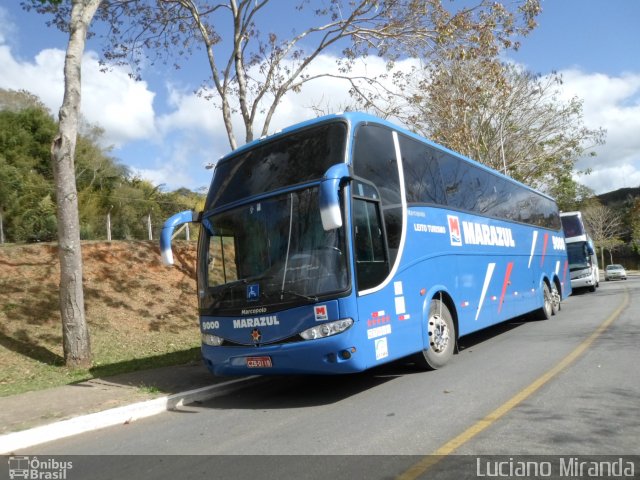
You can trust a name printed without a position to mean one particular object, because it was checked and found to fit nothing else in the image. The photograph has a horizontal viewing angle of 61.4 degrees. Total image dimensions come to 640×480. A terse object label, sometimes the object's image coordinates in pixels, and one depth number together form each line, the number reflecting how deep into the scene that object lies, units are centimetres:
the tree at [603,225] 5850
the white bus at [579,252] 2556
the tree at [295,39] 1343
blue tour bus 636
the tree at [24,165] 2600
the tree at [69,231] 943
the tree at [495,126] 1941
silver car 4053
